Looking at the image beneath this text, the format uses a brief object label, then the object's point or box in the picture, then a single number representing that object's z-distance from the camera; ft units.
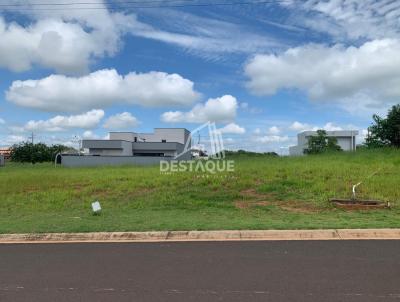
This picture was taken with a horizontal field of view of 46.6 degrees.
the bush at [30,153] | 370.94
